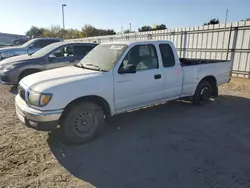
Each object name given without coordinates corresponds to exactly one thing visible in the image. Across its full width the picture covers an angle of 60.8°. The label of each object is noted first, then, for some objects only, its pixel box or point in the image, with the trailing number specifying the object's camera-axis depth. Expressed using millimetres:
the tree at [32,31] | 67938
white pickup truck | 3537
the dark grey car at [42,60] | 7610
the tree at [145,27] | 43688
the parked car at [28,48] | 12133
